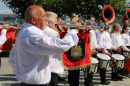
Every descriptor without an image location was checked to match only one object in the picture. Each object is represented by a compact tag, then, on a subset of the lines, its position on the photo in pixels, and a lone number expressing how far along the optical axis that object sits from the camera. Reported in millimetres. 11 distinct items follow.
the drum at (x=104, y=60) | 4934
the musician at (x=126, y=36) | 6391
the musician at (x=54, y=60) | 2652
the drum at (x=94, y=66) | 4570
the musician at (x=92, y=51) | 4839
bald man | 1912
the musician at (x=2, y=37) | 4855
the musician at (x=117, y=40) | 5895
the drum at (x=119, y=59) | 5449
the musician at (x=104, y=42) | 5383
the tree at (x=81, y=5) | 13594
